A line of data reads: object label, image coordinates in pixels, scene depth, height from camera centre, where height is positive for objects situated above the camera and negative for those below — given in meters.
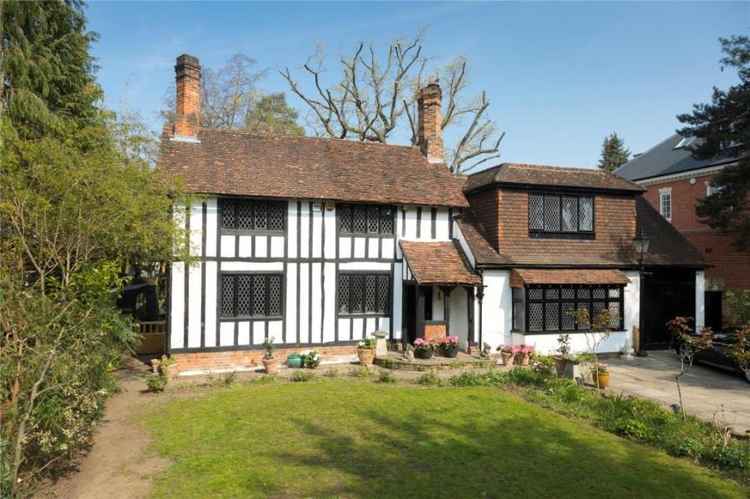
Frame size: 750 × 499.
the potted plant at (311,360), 14.97 -2.76
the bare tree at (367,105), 33.09 +10.57
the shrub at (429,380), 13.14 -2.94
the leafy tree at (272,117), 34.03 +10.15
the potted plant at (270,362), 14.29 -2.69
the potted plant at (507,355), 15.40 -2.67
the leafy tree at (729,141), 18.19 +4.75
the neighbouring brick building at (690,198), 22.66 +3.81
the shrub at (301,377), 13.48 -2.95
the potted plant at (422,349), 15.25 -2.48
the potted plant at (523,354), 15.27 -2.60
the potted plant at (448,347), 15.62 -2.46
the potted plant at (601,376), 12.58 -2.67
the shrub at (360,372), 13.92 -2.92
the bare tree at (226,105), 33.19 +10.57
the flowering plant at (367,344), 15.48 -2.37
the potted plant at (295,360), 15.16 -2.80
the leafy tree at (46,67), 15.47 +6.55
